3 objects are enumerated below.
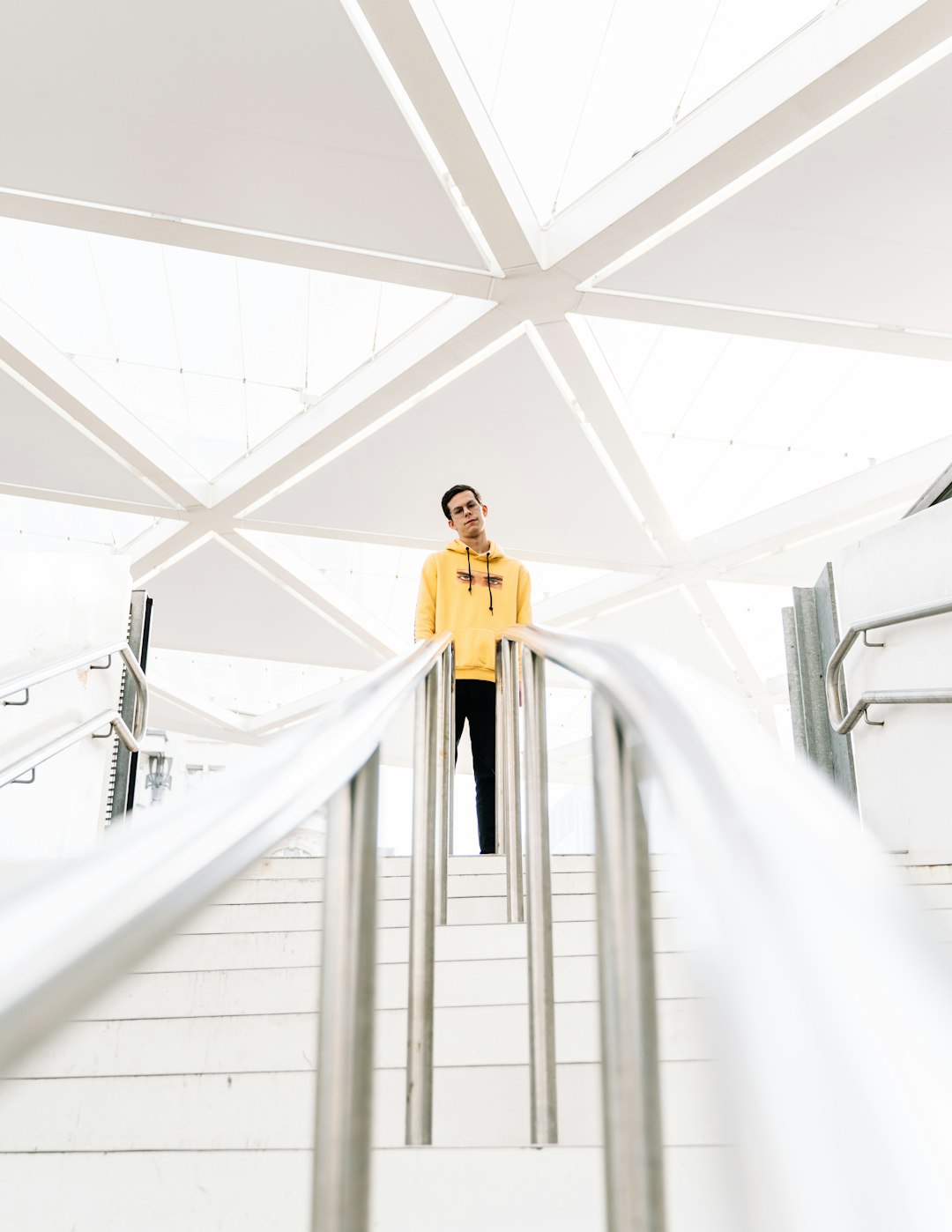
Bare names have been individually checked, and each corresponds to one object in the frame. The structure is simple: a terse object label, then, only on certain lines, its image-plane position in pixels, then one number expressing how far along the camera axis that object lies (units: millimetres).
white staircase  2064
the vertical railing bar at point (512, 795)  3576
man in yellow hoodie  5266
